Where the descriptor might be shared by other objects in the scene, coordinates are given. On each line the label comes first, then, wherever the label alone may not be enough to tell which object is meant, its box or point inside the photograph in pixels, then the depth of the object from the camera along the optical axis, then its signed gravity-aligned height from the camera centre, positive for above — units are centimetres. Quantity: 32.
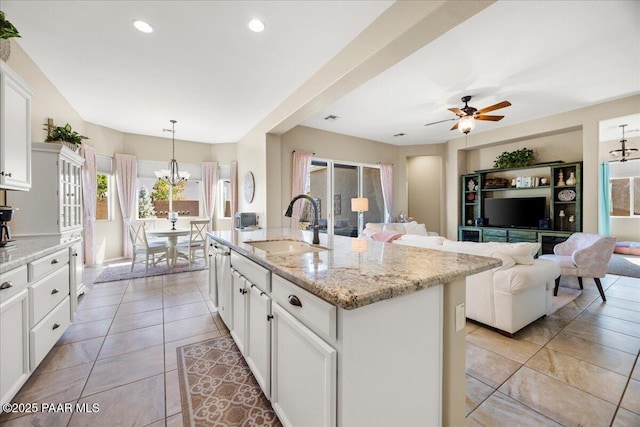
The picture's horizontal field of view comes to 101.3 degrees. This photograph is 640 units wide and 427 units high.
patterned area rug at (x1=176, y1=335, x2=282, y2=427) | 148 -117
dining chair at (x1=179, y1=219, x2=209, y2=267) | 491 -60
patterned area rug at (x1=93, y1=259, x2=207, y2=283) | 426 -105
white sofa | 233 -73
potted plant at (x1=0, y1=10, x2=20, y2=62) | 170 +121
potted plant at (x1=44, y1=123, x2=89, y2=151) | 318 +94
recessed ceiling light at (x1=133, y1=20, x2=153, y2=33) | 237 +171
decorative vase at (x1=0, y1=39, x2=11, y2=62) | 190 +120
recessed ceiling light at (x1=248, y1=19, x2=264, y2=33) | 235 +170
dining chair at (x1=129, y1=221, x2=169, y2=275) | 457 -59
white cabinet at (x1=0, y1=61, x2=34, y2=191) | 189 +64
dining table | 467 -54
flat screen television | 531 -4
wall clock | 549 +52
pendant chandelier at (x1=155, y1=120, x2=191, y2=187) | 513 +77
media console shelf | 488 +27
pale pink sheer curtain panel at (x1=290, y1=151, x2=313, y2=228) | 522 +67
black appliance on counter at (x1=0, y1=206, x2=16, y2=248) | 191 -7
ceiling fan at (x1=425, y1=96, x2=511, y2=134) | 384 +140
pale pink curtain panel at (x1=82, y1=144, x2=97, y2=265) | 485 +22
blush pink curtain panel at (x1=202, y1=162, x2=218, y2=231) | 664 +67
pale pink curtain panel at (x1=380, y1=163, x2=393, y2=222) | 669 +62
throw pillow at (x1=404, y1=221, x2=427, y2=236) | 561 -40
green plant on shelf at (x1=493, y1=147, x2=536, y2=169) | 541 +107
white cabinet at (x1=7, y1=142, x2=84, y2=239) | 259 +14
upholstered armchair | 315 -64
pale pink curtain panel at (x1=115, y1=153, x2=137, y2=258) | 572 +51
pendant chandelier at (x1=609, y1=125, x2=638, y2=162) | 657 +140
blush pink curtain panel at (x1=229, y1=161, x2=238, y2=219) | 650 +56
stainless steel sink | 215 -29
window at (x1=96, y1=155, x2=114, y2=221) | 556 +51
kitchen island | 91 -50
